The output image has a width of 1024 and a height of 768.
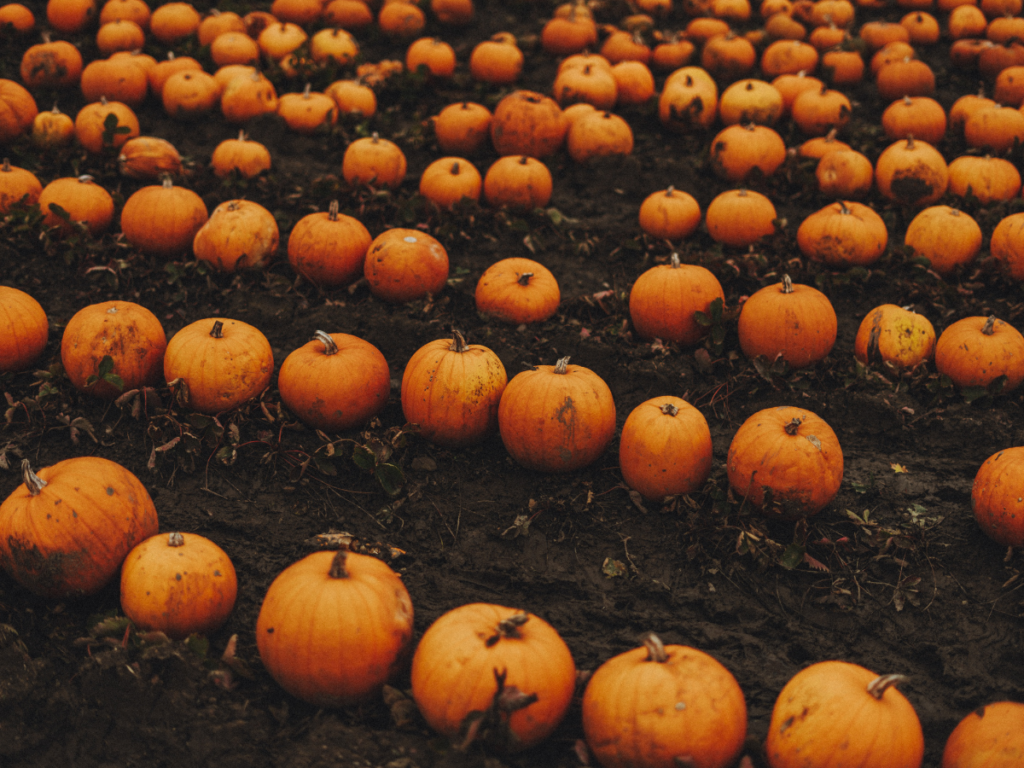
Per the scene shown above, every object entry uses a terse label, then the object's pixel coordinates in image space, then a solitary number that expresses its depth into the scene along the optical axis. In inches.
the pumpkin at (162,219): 245.6
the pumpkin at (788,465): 164.1
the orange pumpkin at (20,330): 198.4
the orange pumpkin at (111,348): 187.9
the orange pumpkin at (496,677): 120.7
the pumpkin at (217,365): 186.2
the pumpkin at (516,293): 223.0
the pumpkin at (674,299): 217.3
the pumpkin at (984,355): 204.1
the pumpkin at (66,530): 146.5
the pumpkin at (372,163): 285.7
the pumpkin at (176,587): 140.9
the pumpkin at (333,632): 128.3
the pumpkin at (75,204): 251.1
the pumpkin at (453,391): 182.5
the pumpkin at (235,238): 238.2
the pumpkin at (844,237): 252.1
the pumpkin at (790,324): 209.9
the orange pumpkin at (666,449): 169.3
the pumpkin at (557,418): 175.2
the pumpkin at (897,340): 214.4
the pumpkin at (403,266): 227.1
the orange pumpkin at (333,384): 185.6
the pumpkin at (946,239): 253.1
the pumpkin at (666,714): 118.0
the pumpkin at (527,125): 310.0
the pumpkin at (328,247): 234.7
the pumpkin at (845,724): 117.8
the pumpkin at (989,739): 118.9
